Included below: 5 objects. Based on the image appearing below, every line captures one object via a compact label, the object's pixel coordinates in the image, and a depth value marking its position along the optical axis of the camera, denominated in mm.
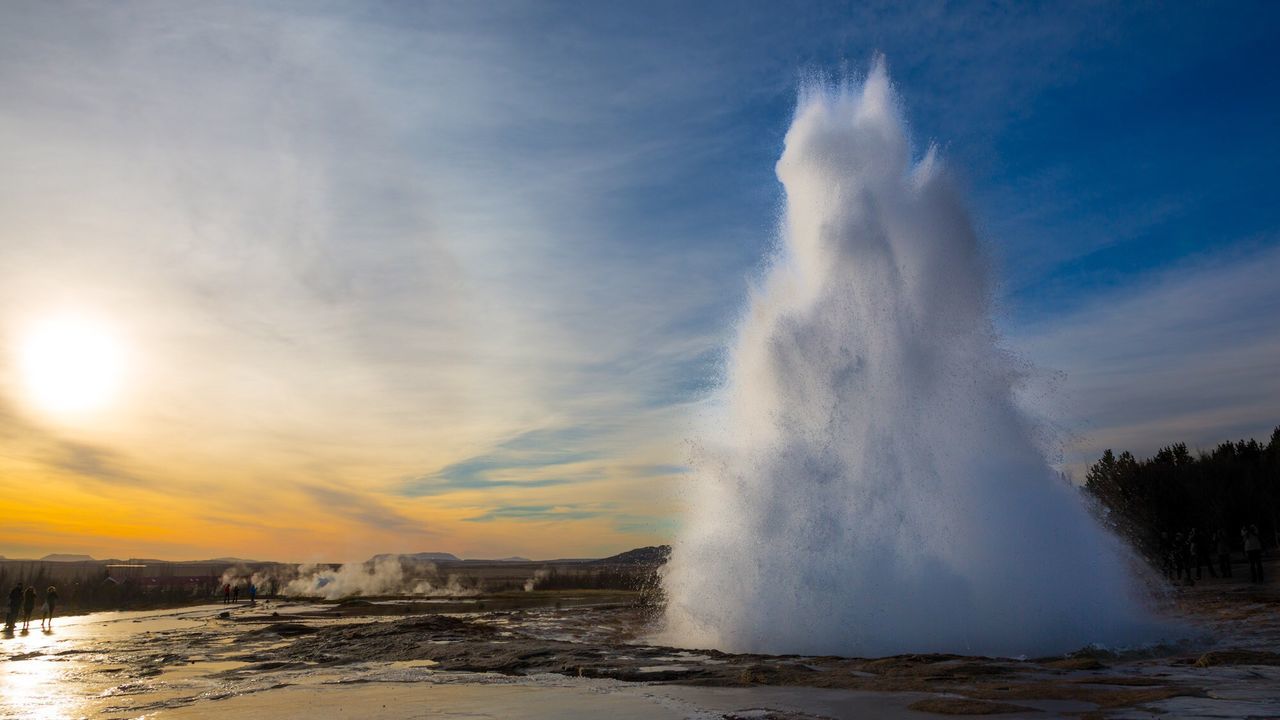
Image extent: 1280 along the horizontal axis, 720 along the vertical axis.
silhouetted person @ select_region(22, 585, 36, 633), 36297
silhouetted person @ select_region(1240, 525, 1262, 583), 39375
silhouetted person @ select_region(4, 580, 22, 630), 34438
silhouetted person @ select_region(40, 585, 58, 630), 37006
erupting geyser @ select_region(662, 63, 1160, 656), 20562
